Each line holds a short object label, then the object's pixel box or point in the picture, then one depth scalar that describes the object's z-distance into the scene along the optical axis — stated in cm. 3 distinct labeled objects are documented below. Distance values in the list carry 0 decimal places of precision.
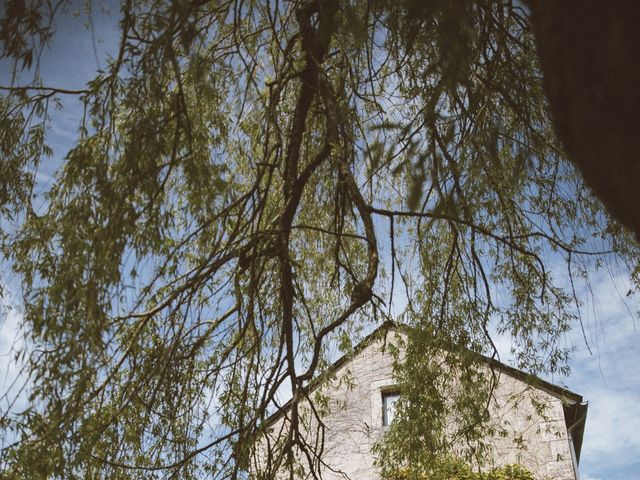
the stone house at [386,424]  988
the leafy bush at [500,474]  915
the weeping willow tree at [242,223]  296
